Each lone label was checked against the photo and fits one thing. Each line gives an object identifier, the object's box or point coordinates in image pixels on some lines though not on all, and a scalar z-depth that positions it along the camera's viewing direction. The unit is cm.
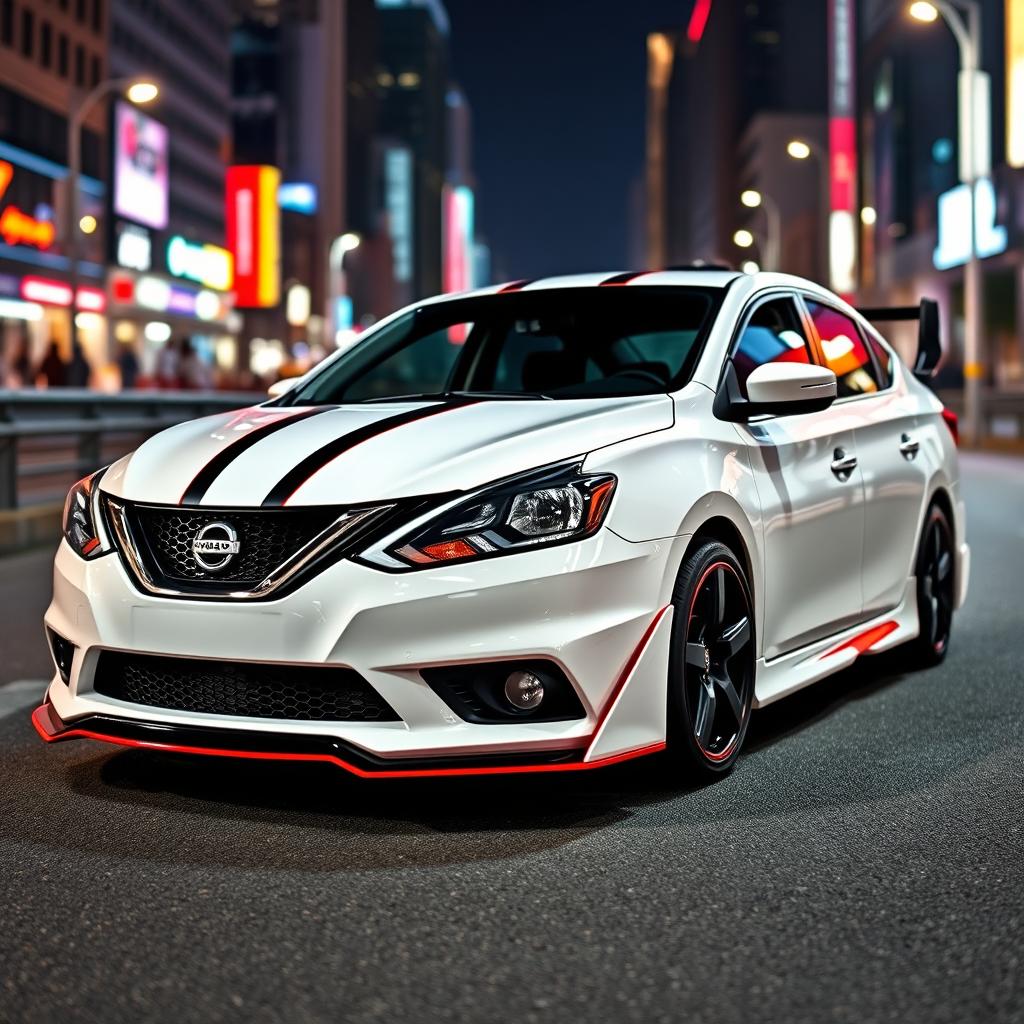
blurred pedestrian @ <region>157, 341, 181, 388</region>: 3062
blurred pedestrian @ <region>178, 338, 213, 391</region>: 2913
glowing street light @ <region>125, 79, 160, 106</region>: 3000
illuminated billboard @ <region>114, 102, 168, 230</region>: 6400
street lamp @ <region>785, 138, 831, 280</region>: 4769
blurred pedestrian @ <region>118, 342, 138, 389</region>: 3300
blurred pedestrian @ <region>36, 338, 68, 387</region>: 2784
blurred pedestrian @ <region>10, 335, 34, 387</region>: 3155
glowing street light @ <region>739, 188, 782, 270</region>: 6109
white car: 427
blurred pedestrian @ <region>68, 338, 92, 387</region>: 3086
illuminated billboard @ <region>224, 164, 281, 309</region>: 8894
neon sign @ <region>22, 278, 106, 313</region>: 5694
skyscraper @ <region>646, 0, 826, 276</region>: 15038
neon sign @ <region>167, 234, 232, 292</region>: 7776
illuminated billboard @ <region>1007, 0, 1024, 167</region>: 4934
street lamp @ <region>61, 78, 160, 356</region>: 3045
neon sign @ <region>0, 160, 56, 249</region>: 5537
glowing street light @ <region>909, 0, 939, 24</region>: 3067
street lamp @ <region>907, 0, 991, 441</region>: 3059
